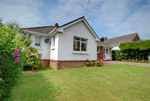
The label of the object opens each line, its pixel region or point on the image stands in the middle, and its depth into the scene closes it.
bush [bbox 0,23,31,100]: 1.82
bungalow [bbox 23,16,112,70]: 7.83
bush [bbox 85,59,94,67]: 9.73
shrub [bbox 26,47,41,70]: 6.95
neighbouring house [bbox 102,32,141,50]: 24.74
